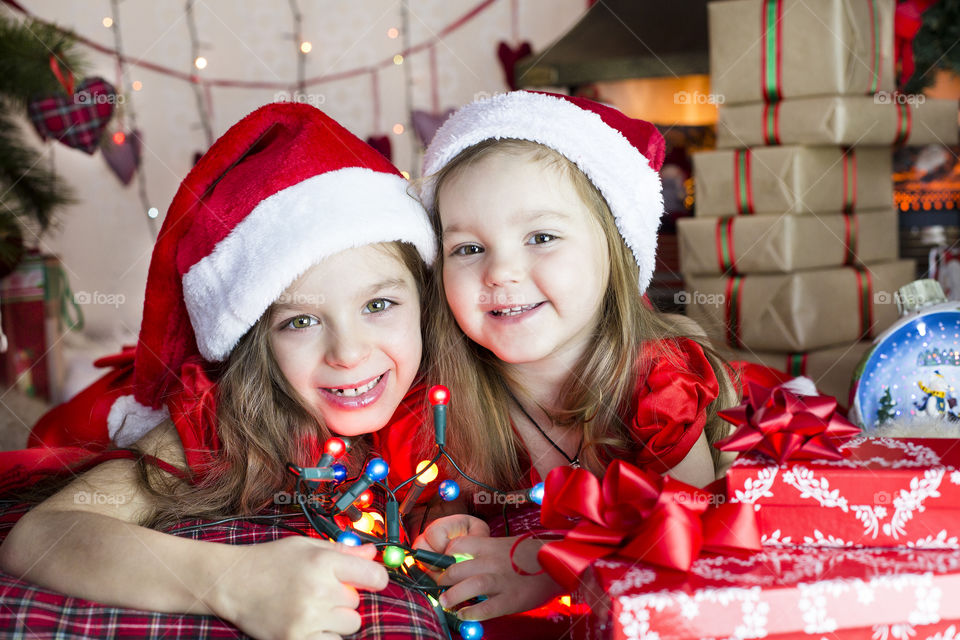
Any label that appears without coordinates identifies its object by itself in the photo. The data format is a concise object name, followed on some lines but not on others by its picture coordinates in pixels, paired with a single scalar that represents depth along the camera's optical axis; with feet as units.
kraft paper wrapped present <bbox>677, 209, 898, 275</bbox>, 5.99
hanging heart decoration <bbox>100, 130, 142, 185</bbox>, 9.61
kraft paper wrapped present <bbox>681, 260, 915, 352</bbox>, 5.98
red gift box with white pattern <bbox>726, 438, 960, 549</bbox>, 2.60
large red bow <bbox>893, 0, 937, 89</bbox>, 6.19
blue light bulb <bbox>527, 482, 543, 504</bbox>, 3.28
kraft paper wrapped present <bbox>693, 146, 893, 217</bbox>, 6.01
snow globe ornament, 4.05
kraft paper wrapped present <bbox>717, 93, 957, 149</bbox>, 5.87
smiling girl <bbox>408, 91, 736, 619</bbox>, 3.55
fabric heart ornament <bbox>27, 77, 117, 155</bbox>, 6.38
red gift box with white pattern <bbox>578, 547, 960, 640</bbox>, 2.31
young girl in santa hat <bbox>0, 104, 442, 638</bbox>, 3.34
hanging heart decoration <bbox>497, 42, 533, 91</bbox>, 9.73
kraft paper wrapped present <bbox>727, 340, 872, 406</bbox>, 5.73
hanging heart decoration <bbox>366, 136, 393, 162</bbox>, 9.80
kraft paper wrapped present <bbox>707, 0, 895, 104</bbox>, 5.79
